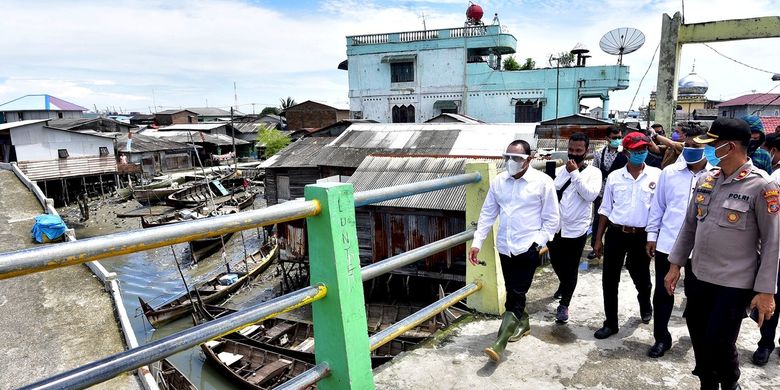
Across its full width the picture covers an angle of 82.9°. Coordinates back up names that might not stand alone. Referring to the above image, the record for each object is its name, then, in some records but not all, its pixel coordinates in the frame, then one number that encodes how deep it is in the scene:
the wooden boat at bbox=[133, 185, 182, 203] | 35.88
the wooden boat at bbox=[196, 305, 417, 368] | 14.12
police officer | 2.36
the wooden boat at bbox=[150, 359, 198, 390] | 12.41
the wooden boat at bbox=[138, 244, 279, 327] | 18.73
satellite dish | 19.27
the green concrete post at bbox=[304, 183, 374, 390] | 1.97
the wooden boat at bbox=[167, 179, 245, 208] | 35.10
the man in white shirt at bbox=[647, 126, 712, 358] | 3.54
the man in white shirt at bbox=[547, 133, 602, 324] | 4.09
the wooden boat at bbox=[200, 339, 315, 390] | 13.38
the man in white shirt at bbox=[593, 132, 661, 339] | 3.75
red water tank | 34.81
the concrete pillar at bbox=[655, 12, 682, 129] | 12.38
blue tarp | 17.61
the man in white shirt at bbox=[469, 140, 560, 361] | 3.36
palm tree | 70.99
